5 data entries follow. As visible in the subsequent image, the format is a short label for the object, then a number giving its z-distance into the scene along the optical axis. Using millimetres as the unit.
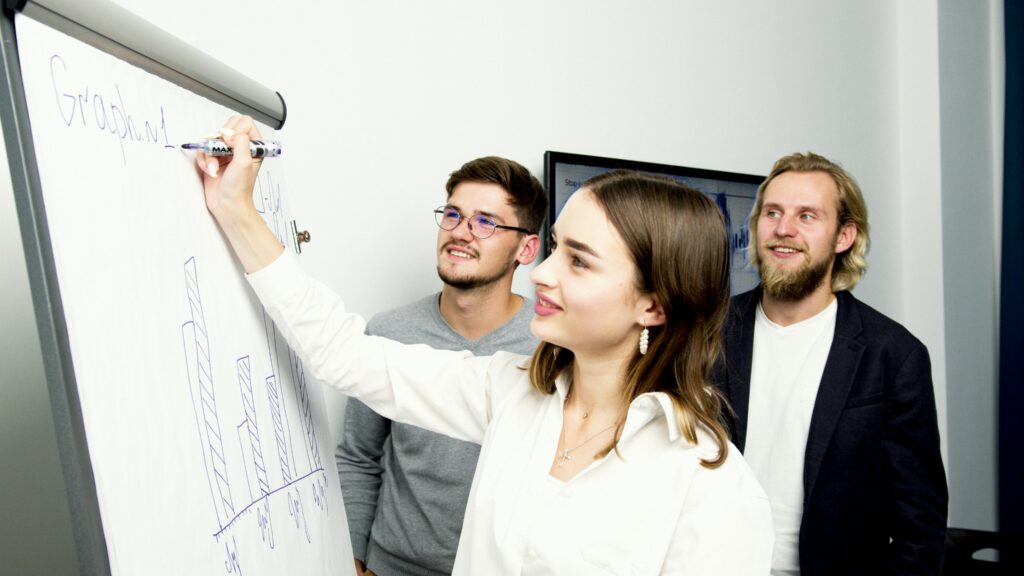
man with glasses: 1707
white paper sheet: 689
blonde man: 1763
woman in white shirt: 1043
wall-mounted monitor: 2229
